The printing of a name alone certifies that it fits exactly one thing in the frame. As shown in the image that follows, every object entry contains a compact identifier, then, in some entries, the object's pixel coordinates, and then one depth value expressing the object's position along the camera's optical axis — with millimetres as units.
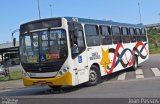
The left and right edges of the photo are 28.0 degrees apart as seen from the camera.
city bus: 12749
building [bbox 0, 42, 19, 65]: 56919
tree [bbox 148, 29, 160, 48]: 54108
